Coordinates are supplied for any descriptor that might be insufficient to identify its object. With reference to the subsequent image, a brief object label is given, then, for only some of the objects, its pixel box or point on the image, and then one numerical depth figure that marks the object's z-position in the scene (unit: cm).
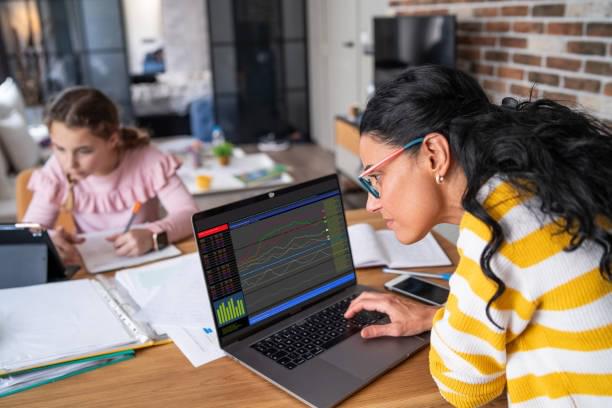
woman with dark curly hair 80
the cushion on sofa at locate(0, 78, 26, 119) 400
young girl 179
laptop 100
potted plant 337
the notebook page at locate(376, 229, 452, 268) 143
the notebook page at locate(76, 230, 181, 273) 148
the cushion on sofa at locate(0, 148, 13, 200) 343
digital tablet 134
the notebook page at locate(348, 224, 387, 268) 142
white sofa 348
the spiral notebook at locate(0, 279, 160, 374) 105
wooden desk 94
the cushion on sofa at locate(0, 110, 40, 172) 372
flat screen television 339
